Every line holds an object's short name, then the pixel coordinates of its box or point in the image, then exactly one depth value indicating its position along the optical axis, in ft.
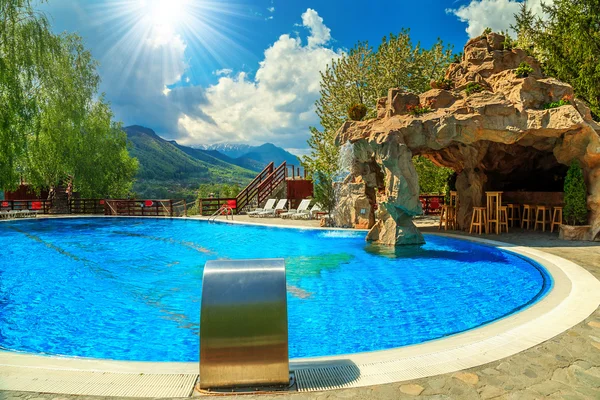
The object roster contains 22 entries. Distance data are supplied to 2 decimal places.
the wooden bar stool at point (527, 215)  45.15
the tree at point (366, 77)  74.54
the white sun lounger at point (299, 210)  63.67
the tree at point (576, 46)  49.83
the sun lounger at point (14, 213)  66.49
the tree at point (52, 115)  44.04
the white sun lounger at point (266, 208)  67.93
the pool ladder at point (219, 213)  64.39
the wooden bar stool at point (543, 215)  41.83
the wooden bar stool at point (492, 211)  41.60
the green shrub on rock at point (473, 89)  40.65
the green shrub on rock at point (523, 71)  37.99
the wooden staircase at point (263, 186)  79.41
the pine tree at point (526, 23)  62.54
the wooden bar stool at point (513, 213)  46.89
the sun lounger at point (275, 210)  66.74
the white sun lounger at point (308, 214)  61.57
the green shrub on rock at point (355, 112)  50.19
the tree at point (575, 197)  34.94
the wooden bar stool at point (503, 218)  42.44
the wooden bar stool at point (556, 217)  40.09
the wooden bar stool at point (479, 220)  42.14
